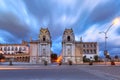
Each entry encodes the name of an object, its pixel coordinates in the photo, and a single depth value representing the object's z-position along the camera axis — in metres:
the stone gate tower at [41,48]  40.20
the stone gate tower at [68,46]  40.01
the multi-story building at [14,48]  60.60
